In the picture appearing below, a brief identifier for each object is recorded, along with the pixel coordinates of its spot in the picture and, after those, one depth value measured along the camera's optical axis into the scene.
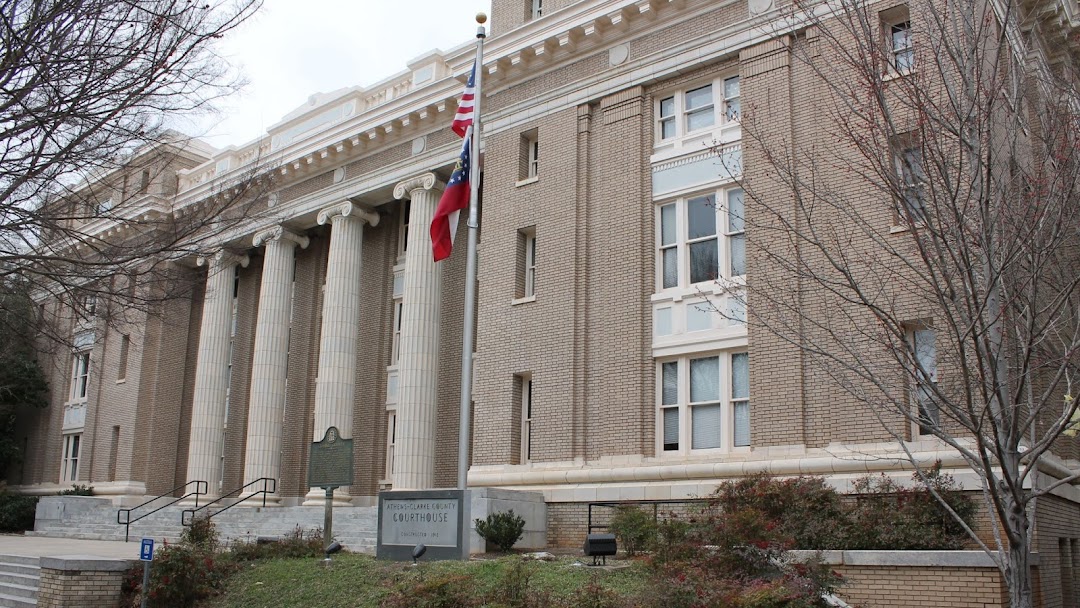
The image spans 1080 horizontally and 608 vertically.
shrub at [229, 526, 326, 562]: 20.41
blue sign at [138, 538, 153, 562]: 16.05
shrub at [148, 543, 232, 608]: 17.39
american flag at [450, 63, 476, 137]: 22.70
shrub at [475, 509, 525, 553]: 20.84
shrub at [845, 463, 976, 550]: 15.86
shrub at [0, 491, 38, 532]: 41.16
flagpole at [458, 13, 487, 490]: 19.68
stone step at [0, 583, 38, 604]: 19.48
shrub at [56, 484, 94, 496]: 40.53
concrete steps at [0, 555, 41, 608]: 19.56
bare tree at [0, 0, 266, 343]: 10.98
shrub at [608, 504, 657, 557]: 18.56
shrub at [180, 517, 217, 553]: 20.59
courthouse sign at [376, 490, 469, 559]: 18.73
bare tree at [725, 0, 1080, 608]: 10.73
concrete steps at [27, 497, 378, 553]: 24.56
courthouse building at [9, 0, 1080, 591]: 22.33
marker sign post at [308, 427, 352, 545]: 21.09
